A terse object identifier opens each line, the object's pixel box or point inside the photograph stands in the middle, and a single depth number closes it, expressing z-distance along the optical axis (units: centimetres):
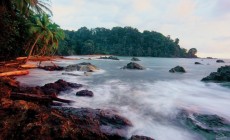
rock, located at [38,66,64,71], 2314
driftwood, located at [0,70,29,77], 1312
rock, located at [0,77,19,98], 640
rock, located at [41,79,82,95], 945
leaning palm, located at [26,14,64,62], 2584
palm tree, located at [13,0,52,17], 1562
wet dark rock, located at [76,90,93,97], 973
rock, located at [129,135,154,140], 496
